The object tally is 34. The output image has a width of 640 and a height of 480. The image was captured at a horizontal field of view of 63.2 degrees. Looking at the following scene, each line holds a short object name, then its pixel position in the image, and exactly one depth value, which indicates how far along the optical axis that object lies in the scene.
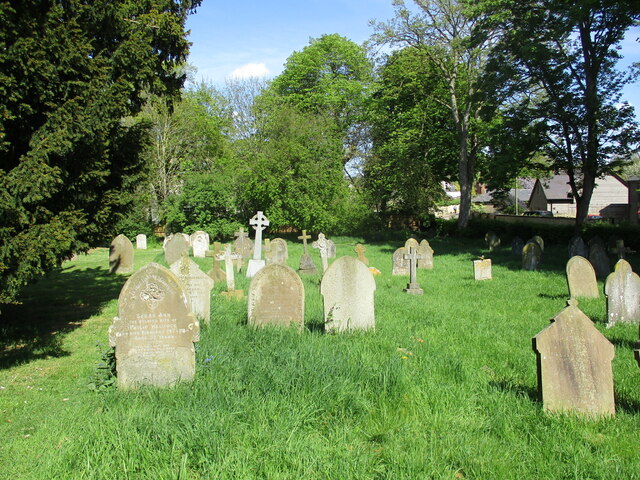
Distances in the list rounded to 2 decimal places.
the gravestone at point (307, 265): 17.56
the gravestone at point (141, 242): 29.70
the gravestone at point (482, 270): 14.30
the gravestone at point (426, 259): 17.66
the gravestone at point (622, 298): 8.25
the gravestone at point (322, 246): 16.25
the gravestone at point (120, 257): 19.08
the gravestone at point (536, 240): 16.79
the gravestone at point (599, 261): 14.43
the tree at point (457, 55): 27.22
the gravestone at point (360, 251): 16.12
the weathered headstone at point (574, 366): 4.75
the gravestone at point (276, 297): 7.86
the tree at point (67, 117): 6.96
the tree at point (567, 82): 21.36
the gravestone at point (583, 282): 10.43
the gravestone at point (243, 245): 21.37
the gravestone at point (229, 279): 11.45
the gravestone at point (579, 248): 16.66
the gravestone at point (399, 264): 16.75
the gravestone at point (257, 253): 14.99
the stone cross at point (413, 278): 12.49
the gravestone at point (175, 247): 19.47
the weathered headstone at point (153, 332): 5.74
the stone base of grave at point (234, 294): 11.35
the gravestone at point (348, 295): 7.79
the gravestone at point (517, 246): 21.38
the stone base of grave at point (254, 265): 14.98
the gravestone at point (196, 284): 8.72
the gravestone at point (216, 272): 13.31
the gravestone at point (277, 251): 17.20
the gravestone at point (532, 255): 15.91
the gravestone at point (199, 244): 23.30
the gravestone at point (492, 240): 24.95
